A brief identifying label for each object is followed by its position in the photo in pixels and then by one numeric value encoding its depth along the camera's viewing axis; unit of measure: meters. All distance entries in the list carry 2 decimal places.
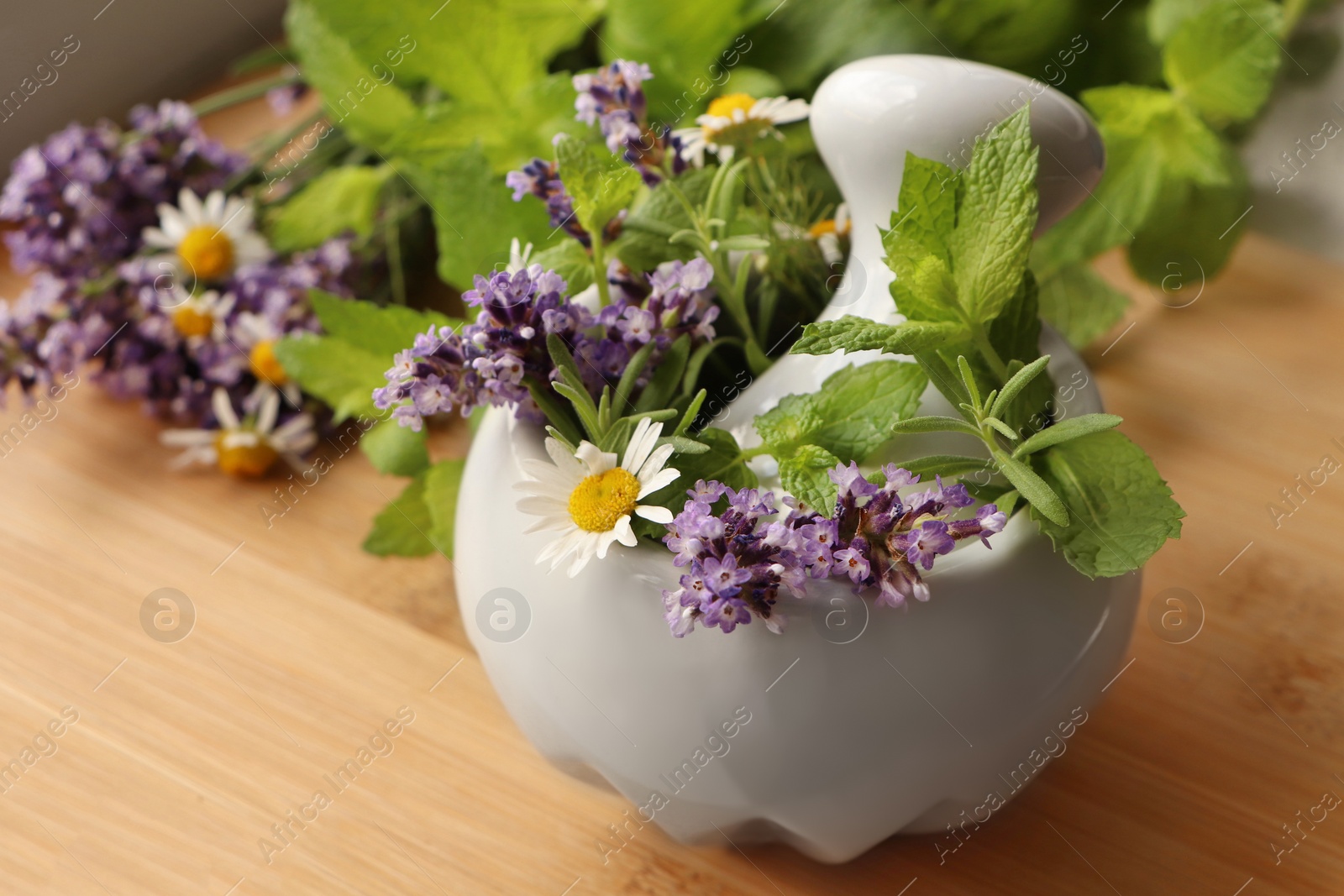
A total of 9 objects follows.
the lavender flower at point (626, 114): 0.48
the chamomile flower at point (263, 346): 0.73
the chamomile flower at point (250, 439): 0.71
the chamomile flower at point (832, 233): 0.54
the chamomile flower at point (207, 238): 0.78
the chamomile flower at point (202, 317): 0.75
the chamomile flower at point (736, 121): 0.49
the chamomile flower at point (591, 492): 0.39
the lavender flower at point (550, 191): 0.47
